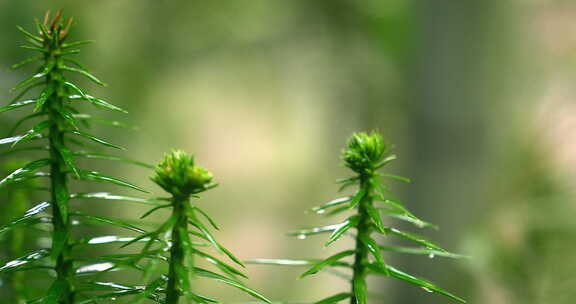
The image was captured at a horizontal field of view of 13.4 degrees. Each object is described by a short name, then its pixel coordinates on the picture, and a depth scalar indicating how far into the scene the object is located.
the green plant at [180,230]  0.45
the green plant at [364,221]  0.47
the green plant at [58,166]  0.47
